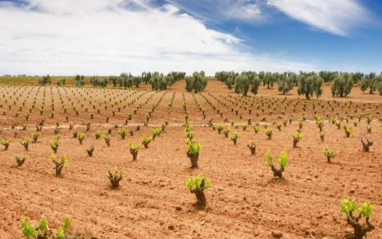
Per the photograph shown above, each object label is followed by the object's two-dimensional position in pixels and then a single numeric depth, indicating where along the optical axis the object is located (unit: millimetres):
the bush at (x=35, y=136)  27706
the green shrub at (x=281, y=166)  13469
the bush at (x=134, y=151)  17947
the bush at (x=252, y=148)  19125
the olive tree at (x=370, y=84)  107625
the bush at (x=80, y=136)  25888
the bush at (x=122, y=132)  29588
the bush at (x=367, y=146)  18609
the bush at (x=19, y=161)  16438
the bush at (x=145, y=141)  23086
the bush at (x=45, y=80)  156250
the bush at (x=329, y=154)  16066
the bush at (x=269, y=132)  26297
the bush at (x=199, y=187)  10727
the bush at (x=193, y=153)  15686
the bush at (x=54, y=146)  20828
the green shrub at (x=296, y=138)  21250
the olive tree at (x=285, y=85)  102625
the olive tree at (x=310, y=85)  83438
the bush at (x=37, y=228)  7145
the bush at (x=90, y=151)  19727
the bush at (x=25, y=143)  22344
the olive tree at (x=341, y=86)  93688
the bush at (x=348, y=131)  25597
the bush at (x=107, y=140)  25025
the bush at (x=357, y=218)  8266
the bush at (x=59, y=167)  14579
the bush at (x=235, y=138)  23594
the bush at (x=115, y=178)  12664
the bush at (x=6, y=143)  22702
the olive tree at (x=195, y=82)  105938
